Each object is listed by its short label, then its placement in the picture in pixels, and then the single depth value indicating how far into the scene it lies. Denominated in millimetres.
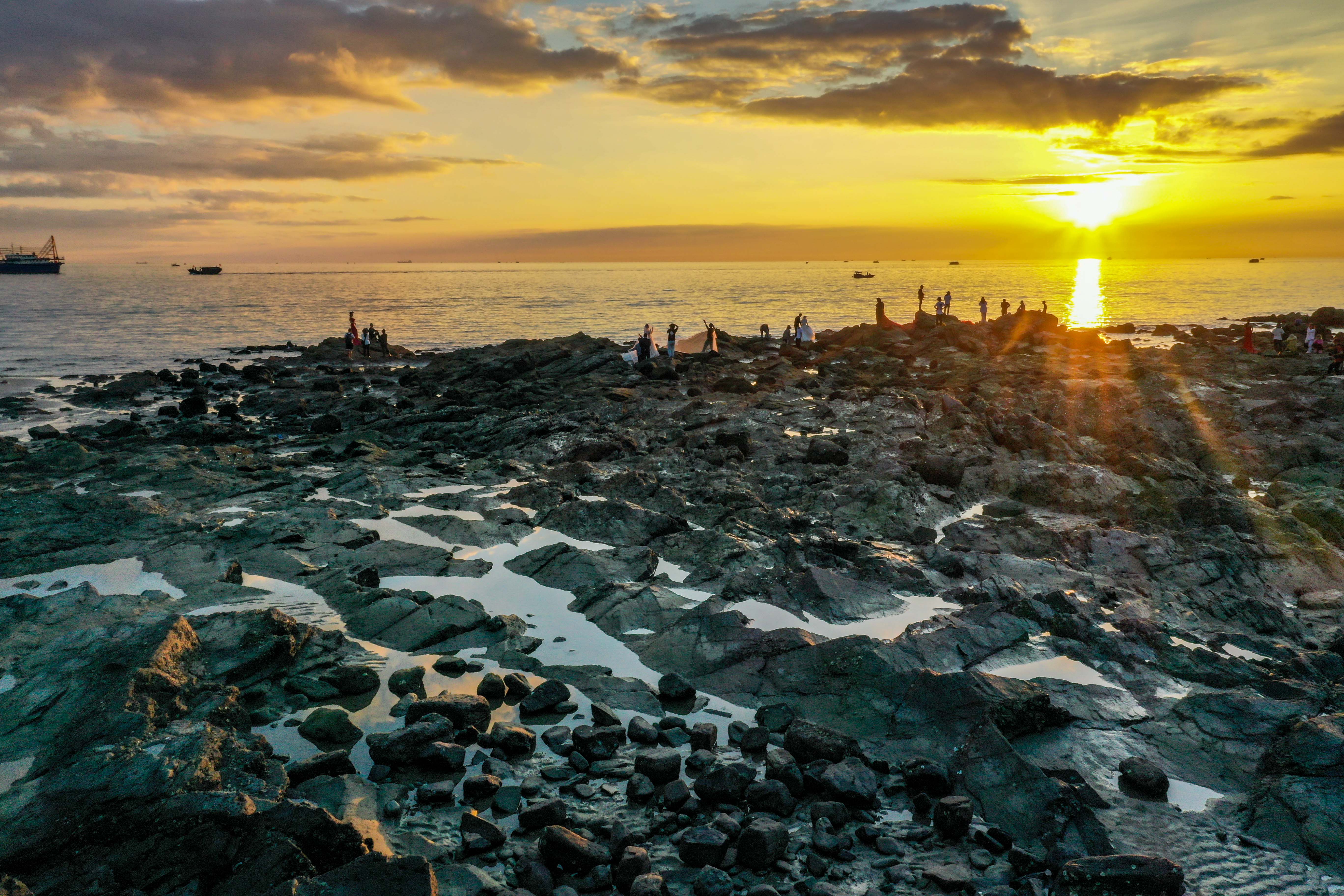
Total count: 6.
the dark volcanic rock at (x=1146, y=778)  6941
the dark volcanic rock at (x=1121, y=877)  5383
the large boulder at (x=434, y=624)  9984
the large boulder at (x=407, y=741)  7289
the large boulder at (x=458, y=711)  7945
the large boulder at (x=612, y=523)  13930
